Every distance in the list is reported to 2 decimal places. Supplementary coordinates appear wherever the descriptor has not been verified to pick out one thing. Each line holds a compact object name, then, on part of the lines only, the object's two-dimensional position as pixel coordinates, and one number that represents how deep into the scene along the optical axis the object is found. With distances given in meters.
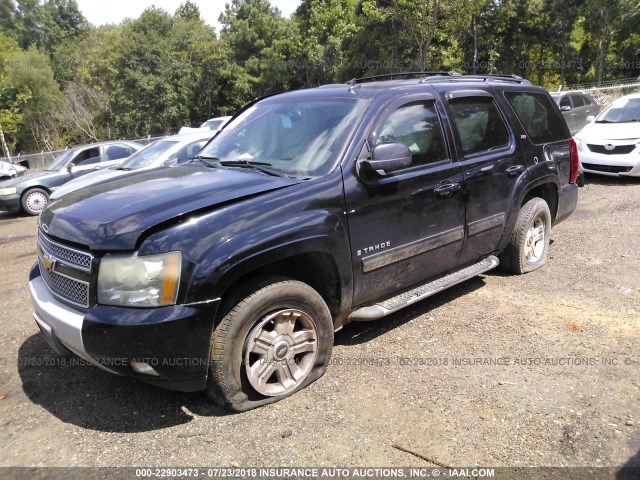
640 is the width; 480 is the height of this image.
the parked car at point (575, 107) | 13.73
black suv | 2.72
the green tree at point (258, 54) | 40.72
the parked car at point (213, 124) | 15.95
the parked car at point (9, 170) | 16.98
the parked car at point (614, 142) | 9.50
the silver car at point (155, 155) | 9.02
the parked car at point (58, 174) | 11.47
